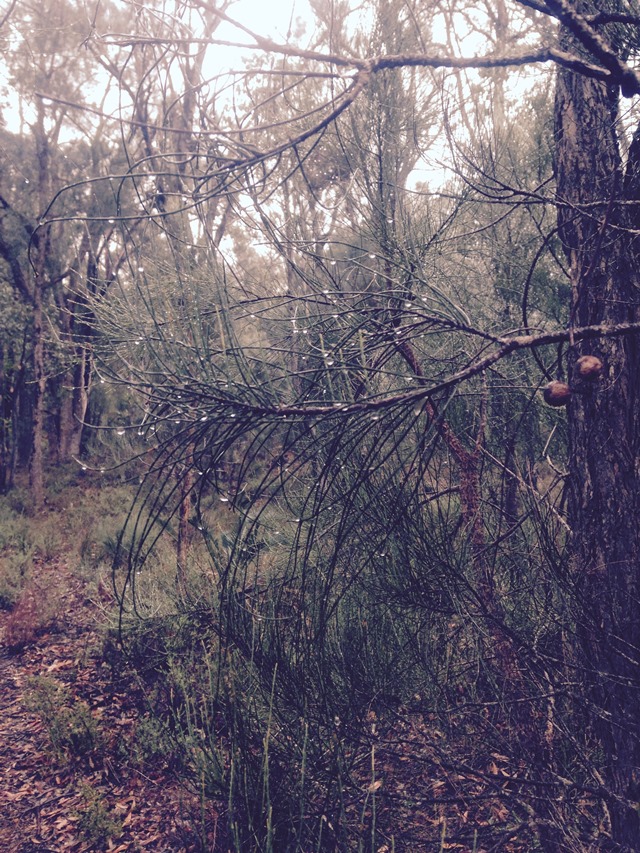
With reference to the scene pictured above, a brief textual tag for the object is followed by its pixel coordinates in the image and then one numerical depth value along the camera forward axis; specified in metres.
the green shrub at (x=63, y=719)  4.63
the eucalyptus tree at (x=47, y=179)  11.27
